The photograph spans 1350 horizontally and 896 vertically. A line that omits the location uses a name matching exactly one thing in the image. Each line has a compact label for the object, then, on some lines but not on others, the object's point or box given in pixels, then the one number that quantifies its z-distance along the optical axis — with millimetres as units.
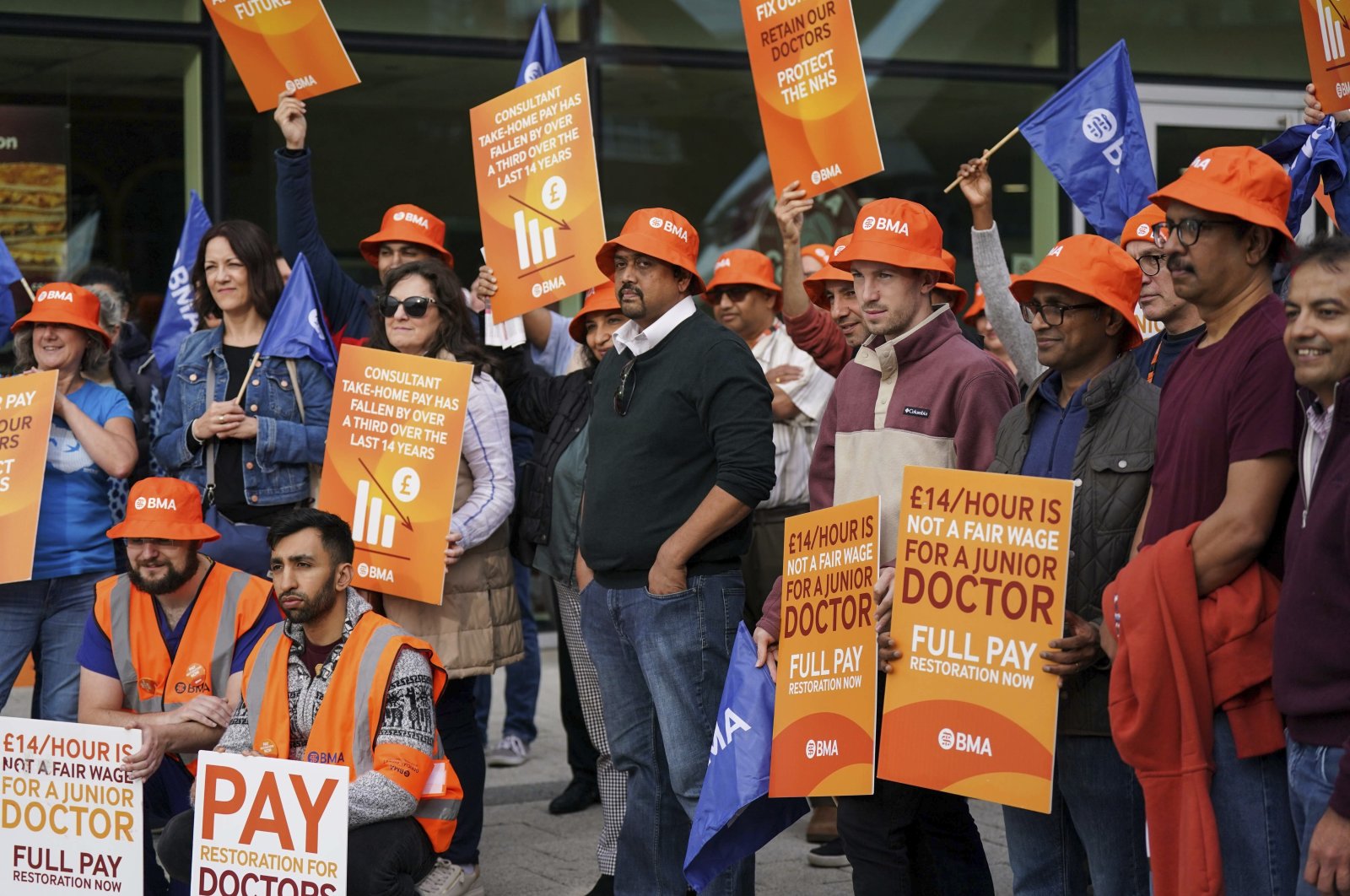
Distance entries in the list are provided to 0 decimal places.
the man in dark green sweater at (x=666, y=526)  4684
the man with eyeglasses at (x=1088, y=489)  3650
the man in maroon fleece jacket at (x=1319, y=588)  2912
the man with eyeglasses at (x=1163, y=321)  4352
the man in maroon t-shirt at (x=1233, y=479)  3221
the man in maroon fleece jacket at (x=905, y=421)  4148
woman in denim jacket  5586
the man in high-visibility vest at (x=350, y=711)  4457
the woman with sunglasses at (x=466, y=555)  5430
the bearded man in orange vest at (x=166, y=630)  5102
